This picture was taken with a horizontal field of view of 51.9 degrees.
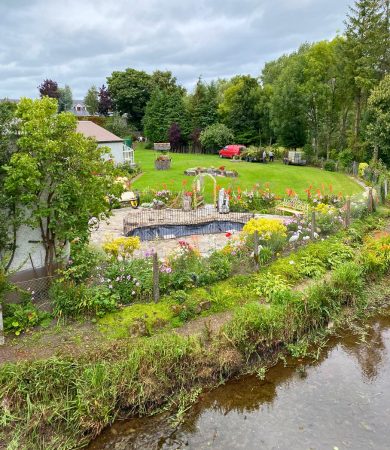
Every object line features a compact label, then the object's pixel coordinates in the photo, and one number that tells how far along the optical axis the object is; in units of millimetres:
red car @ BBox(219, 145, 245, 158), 39344
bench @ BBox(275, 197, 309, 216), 18645
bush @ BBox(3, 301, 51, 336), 8750
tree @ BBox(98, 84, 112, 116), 59219
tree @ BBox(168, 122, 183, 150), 46500
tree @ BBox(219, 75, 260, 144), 46250
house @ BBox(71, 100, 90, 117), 85675
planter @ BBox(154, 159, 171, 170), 32156
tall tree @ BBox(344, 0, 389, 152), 32781
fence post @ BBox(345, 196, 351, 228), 15476
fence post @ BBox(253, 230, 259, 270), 11539
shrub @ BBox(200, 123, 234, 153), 43938
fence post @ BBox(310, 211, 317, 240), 14042
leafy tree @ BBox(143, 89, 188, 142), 47656
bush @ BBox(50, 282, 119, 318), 9234
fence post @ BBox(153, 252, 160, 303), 9708
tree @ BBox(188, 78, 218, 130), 46850
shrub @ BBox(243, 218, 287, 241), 12320
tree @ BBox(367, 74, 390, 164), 28516
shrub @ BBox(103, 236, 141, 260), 11305
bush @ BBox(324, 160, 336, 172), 33984
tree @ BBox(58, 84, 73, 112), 69112
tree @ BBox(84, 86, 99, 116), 70062
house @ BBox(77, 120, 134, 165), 30297
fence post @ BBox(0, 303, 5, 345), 8383
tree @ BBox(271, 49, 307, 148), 40062
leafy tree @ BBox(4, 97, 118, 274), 9133
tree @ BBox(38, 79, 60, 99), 59747
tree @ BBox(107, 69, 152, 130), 55872
